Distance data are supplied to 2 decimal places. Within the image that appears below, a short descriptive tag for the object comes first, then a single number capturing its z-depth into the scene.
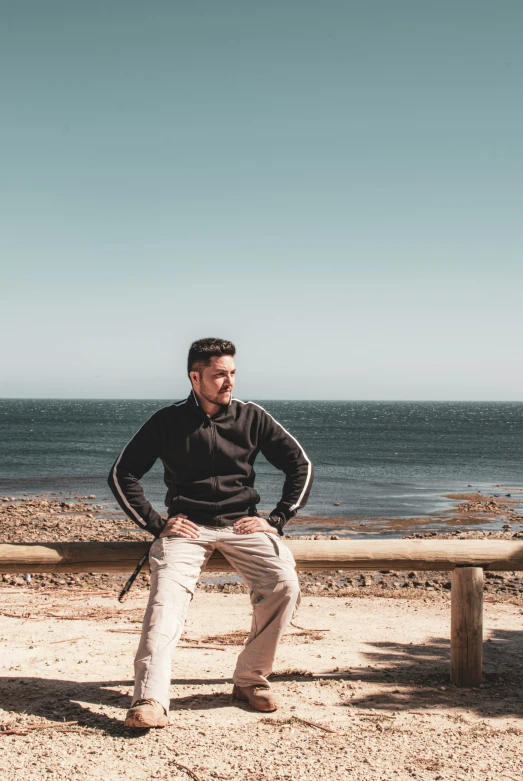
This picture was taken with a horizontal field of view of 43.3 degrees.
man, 3.89
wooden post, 4.38
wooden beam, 4.25
